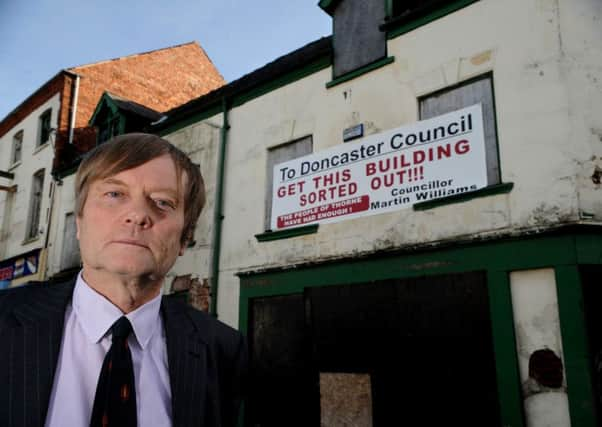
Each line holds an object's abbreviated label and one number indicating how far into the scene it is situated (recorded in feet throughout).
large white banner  21.08
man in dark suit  4.73
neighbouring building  46.24
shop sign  48.24
